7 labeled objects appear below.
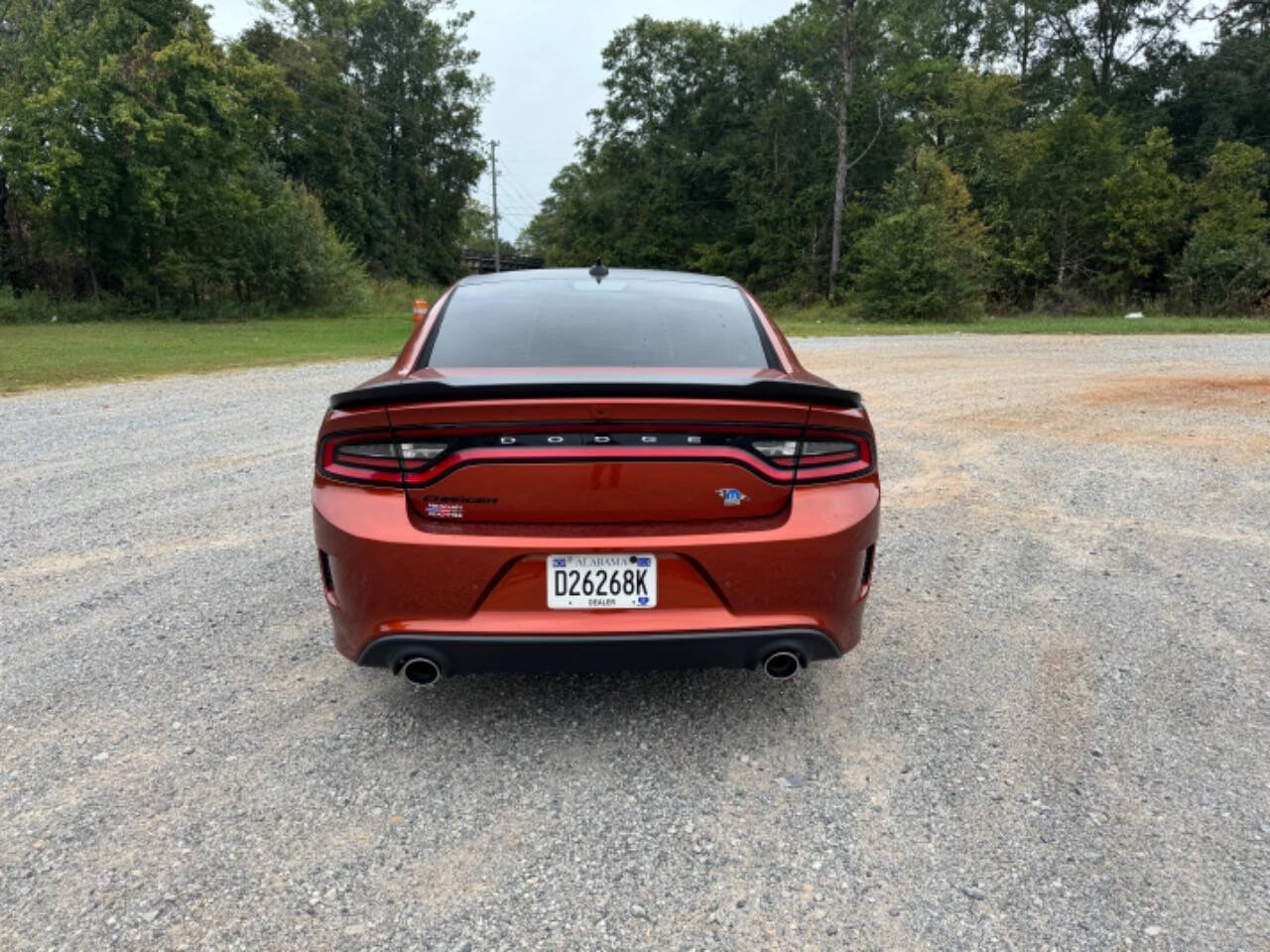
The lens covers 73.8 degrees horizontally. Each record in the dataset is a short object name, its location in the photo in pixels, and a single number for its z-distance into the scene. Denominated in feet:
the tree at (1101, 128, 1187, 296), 108.47
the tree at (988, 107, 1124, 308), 112.37
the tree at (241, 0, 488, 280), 153.28
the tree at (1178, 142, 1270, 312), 94.53
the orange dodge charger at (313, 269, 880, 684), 8.25
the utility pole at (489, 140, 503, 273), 193.26
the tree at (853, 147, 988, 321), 91.15
